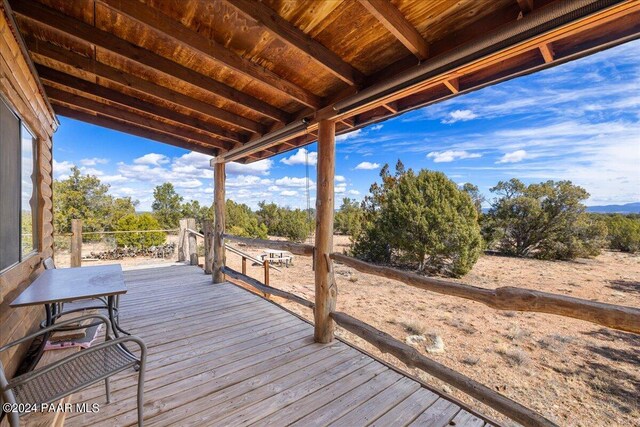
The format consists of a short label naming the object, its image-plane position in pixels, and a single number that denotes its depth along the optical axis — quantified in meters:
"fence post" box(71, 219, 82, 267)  5.05
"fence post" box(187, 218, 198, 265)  6.61
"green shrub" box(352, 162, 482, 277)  8.88
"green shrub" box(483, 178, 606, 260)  10.80
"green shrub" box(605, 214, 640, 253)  11.67
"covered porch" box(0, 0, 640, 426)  1.50
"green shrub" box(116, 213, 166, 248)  11.27
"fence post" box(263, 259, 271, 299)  5.45
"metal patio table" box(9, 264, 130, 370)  1.61
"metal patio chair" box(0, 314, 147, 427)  1.04
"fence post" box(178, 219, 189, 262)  6.85
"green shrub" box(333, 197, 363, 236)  12.31
